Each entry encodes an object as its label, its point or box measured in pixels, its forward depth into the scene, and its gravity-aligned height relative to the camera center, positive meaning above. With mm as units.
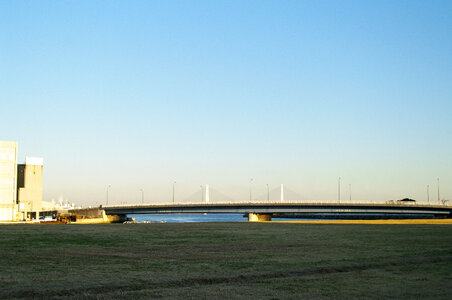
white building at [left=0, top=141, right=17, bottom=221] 112812 +3980
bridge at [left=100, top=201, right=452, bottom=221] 155238 -3902
